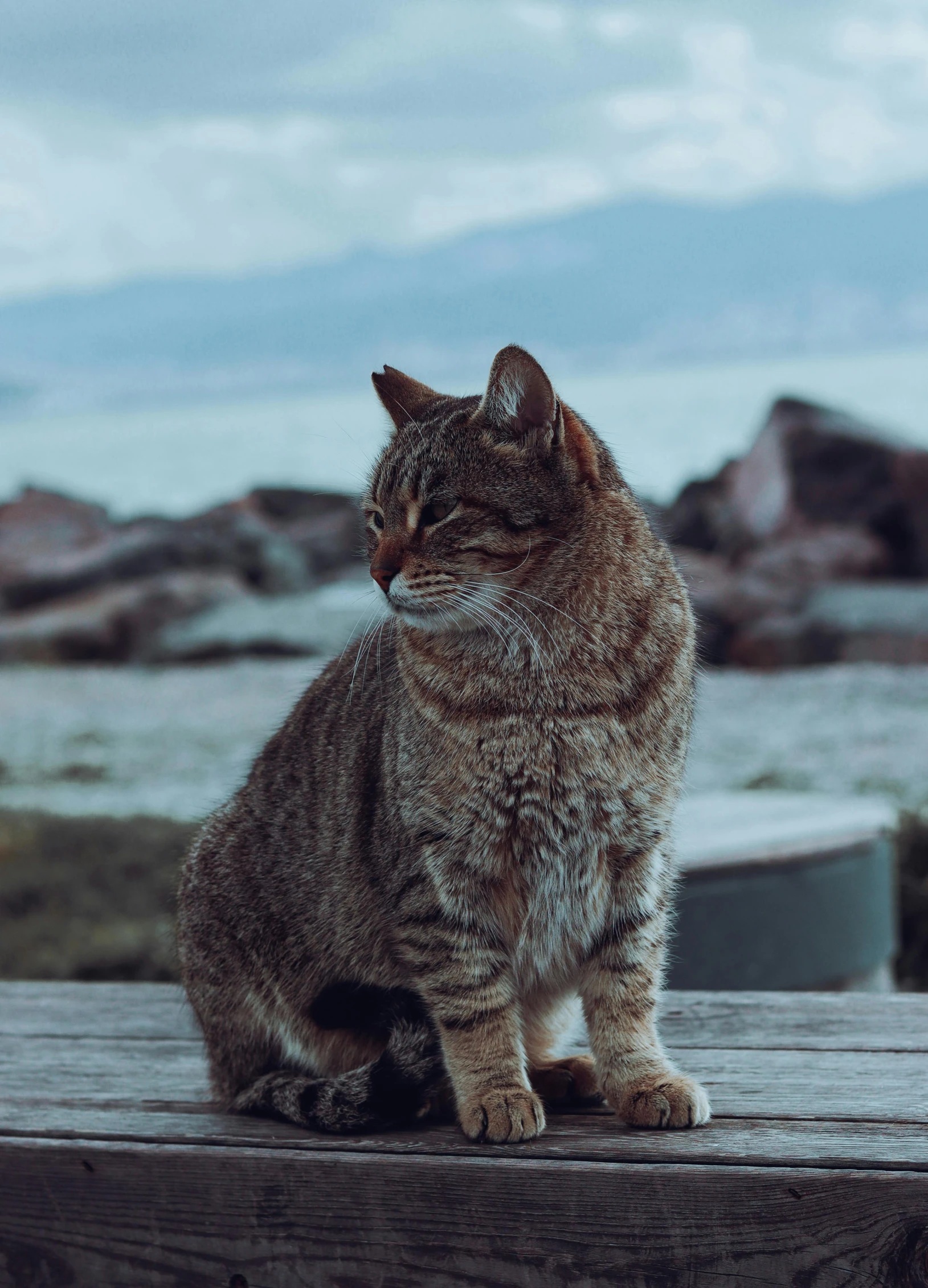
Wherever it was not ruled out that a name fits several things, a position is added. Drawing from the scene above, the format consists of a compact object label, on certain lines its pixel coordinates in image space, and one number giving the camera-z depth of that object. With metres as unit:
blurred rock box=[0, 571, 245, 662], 13.15
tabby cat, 1.95
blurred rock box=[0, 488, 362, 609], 14.79
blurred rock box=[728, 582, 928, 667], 10.49
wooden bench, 1.68
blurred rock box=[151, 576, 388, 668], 12.41
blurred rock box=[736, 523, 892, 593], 11.48
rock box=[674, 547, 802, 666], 11.00
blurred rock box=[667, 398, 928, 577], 12.14
